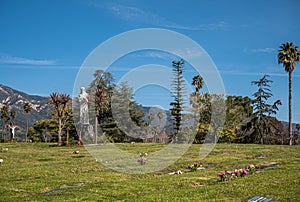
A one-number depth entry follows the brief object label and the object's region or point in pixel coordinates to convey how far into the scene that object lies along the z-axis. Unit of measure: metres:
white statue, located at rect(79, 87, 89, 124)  53.81
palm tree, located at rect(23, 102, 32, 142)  77.12
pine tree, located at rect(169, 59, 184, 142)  69.44
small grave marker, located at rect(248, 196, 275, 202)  11.68
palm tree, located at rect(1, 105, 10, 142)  81.53
